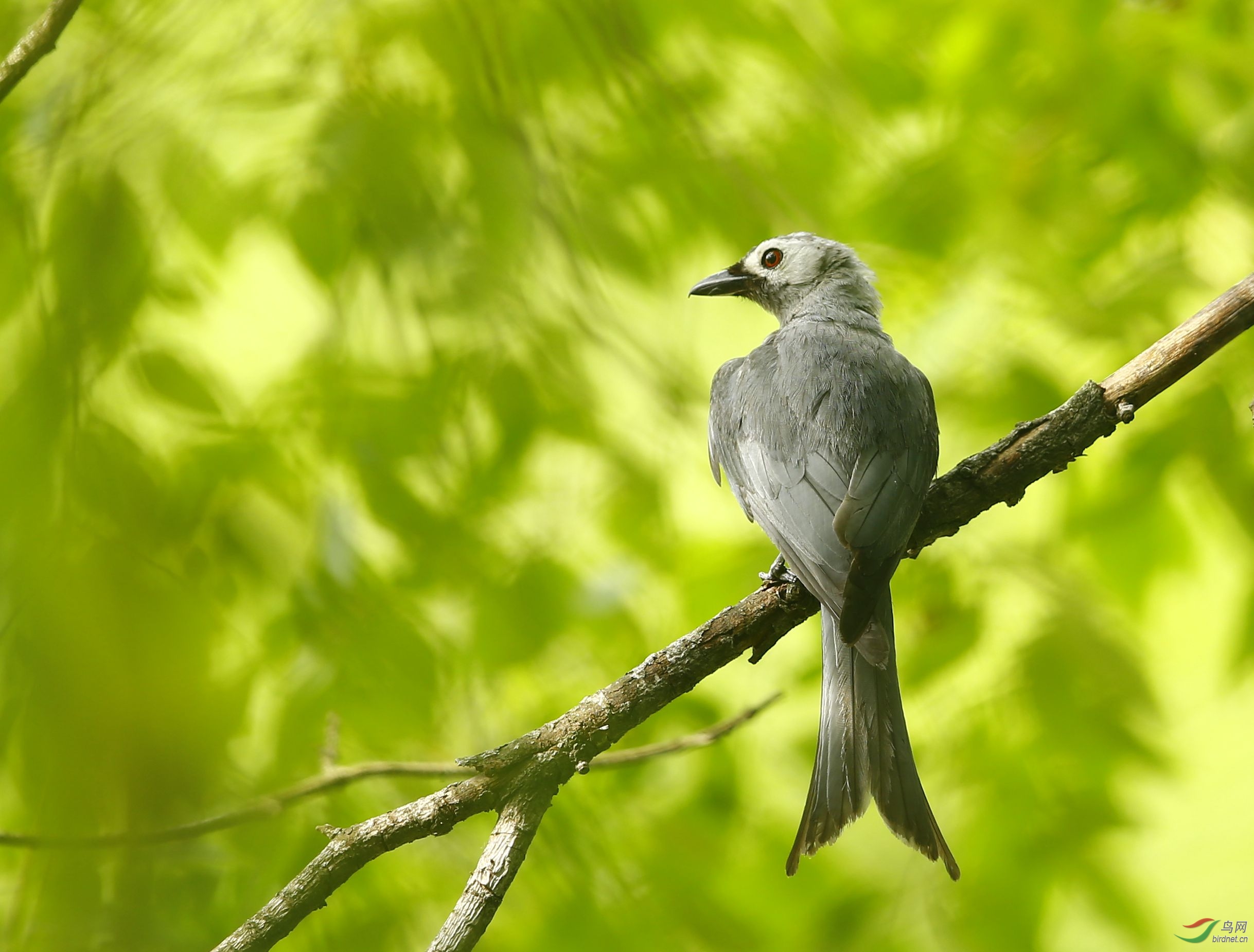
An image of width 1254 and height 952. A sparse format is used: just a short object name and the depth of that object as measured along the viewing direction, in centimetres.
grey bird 538
